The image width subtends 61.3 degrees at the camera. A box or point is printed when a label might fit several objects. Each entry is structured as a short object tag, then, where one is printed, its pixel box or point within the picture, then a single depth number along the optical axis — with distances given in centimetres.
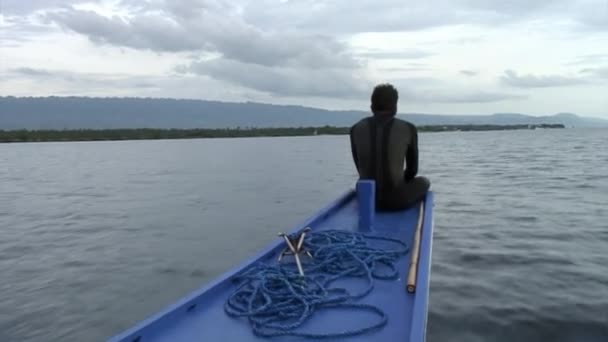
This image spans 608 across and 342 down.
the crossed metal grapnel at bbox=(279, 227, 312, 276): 500
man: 679
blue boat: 350
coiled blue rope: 363
